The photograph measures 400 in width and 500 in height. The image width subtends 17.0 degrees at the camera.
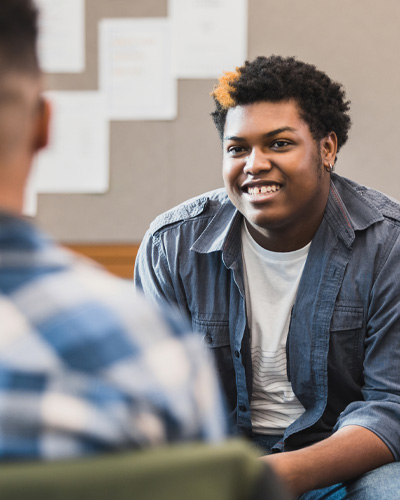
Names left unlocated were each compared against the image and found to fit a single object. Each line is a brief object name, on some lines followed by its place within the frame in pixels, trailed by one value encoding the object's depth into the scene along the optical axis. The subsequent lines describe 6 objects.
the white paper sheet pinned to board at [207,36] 3.36
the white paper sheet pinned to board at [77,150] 3.43
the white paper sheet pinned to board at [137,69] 3.40
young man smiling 2.77
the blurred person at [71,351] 1.09
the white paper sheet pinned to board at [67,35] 3.43
